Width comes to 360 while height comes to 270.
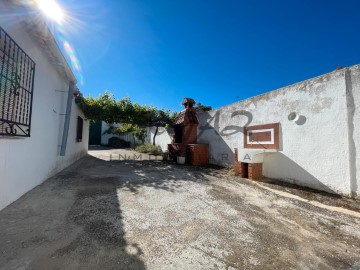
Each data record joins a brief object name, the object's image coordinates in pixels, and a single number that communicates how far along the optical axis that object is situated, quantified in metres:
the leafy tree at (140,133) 19.73
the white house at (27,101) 3.05
